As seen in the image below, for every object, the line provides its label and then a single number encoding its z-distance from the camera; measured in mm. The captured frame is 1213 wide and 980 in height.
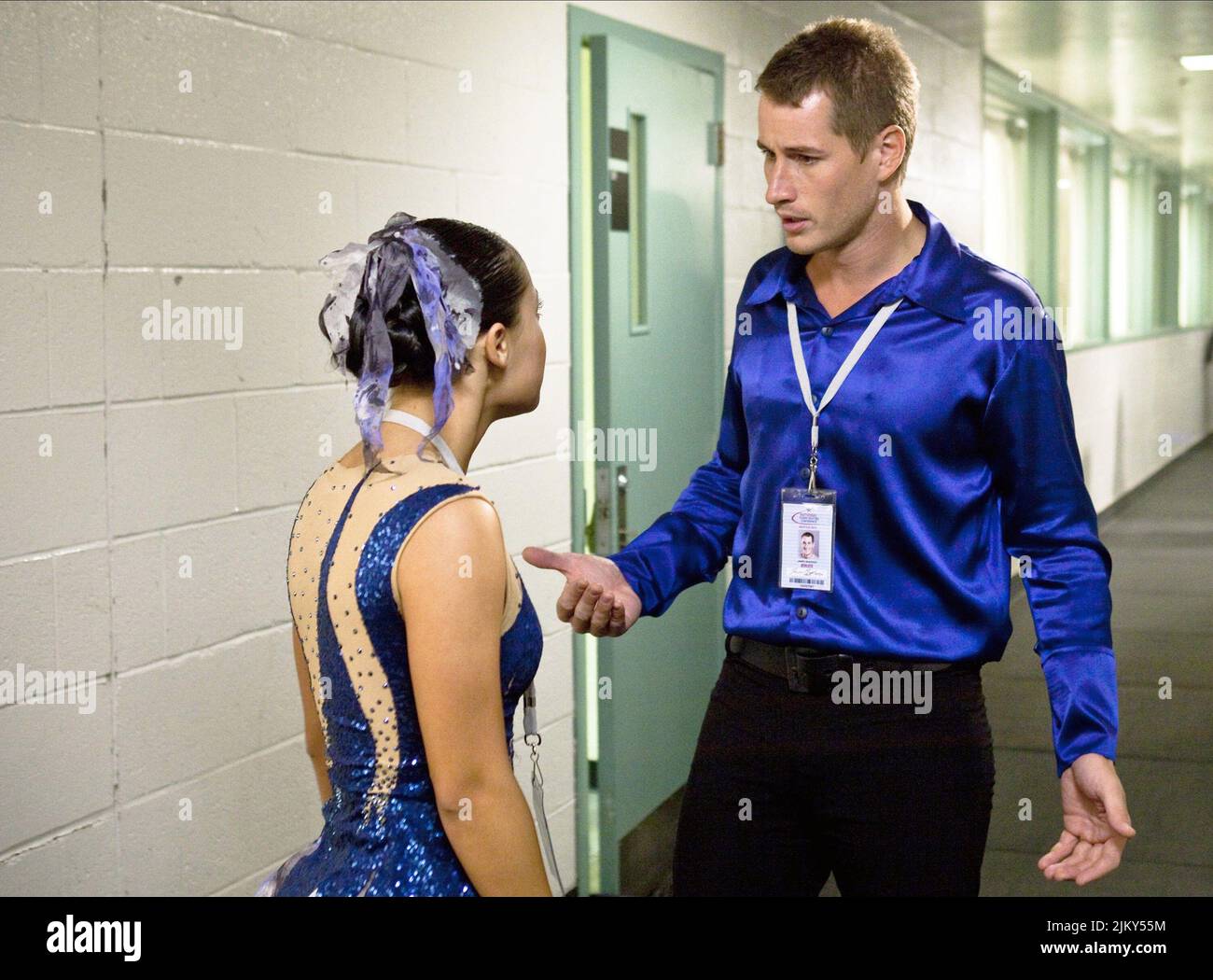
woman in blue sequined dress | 1428
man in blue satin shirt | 1748
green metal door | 3561
